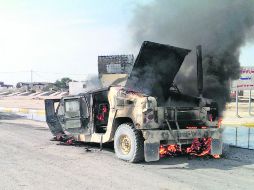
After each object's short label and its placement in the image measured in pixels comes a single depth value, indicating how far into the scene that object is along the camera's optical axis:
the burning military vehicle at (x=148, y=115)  4.99
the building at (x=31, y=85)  56.96
